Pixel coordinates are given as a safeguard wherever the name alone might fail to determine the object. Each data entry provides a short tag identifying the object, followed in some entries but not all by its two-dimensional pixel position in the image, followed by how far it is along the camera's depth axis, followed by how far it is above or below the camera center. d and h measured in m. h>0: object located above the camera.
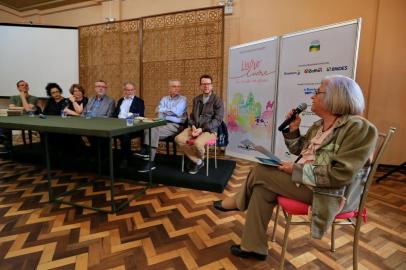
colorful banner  3.35 +0.16
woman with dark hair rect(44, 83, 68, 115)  3.59 -0.03
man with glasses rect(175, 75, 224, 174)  2.74 -0.24
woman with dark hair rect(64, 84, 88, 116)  3.50 +0.01
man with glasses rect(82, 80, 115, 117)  3.48 -0.05
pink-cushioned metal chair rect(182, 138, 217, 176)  2.70 -0.44
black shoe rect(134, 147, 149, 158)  3.03 -0.64
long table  1.91 -0.23
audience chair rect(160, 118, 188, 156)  3.11 -0.45
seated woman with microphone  1.10 -0.32
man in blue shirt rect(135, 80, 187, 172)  2.88 -0.19
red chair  1.16 -0.52
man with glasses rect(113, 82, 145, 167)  3.10 -0.07
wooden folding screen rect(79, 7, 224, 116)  3.84 +0.93
